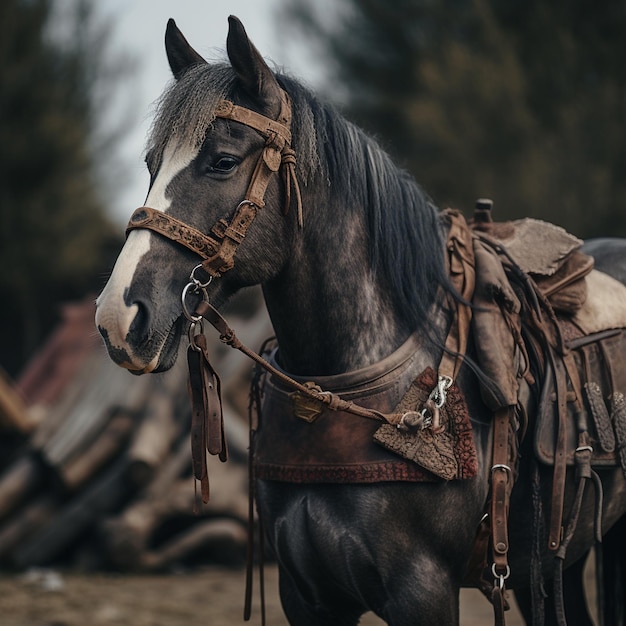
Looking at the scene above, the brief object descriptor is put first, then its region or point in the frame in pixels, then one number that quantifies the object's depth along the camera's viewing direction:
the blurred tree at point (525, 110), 12.40
